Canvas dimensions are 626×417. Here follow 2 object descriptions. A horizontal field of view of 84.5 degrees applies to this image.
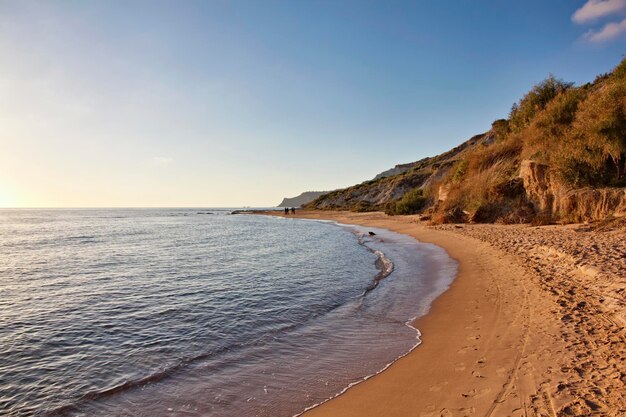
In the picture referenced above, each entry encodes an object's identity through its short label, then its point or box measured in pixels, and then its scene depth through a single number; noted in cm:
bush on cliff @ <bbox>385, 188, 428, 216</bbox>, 5116
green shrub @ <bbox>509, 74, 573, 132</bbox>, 3712
